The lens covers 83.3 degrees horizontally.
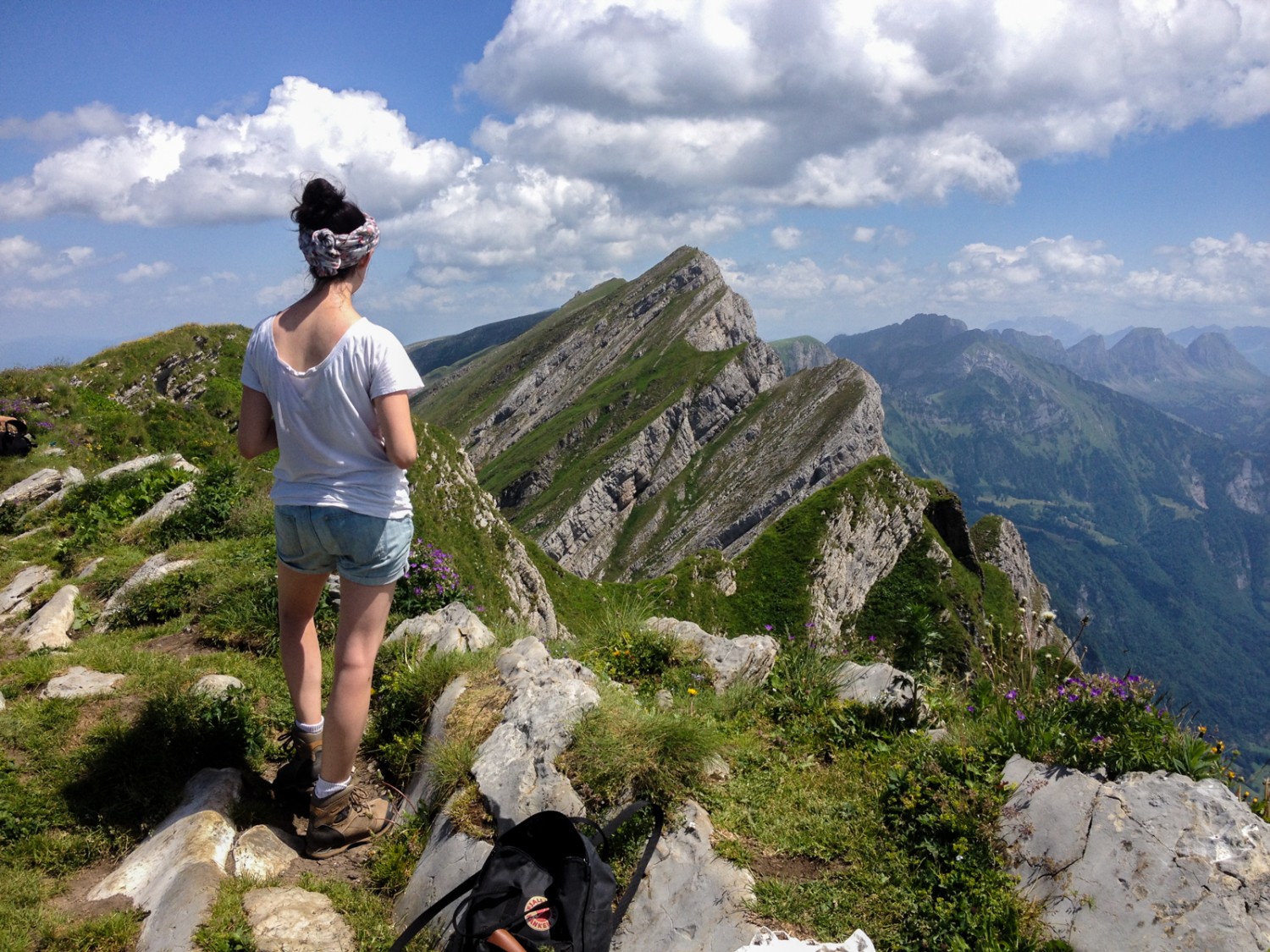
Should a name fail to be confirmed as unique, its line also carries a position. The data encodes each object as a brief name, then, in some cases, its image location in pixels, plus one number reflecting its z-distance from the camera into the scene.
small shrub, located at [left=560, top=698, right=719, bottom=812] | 4.89
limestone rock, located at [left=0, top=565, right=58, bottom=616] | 9.52
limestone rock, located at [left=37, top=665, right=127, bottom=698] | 6.02
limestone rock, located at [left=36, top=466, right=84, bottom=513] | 13.13
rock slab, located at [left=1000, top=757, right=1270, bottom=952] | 3.91
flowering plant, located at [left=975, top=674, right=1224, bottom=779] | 4.82
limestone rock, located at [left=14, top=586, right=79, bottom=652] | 7.96
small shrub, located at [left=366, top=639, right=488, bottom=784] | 5.73
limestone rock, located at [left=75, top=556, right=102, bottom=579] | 9.96
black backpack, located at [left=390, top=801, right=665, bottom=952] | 3.71
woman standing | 4.04
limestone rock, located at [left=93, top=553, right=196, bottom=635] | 8.51
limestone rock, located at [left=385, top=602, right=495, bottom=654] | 7.05
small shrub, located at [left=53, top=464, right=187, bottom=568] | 11.16
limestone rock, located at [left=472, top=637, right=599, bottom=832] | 4.78
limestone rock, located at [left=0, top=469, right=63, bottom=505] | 13.24
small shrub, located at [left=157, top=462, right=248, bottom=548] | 10.90
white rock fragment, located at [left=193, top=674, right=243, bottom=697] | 5.98
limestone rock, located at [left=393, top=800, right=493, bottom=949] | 4.27
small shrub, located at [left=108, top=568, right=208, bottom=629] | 8.45
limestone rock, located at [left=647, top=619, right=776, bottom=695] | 7.31
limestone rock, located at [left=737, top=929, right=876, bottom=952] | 3.73
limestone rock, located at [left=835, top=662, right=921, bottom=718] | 6.32
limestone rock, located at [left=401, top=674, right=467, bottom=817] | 5.14
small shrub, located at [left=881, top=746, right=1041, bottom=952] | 4.08
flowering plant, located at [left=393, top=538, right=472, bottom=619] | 9.09
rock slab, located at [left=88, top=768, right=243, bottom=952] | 3.81
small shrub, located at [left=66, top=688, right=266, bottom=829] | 4.80
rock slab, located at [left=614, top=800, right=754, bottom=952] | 4.07
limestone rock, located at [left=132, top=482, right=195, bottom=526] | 11.47
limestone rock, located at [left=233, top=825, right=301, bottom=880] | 4.36
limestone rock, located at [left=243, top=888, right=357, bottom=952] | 3.77
